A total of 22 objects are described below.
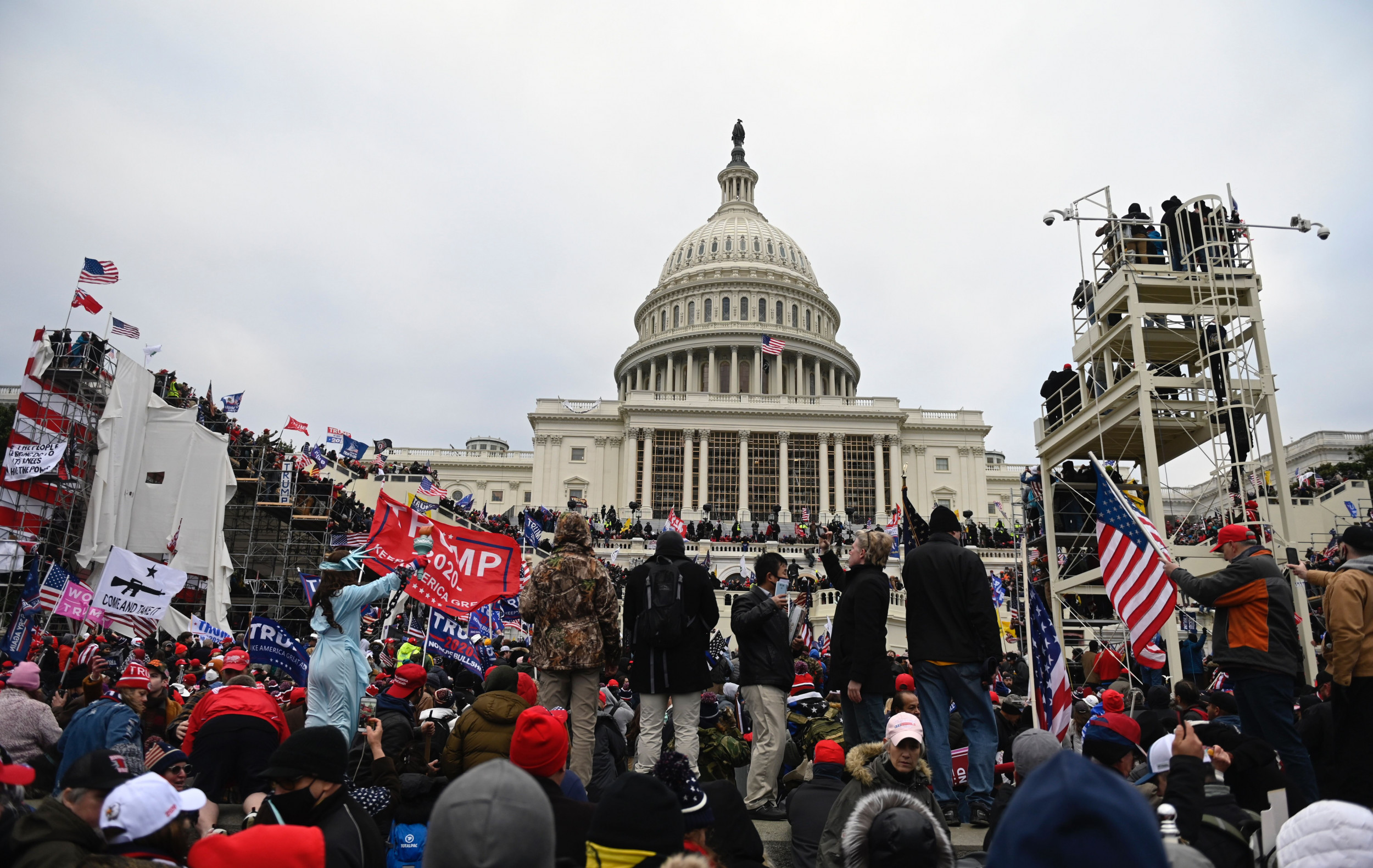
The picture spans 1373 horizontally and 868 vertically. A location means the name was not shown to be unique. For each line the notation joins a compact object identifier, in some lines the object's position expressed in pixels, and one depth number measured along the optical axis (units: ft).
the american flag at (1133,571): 29.27
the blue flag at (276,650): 34.17
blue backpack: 17.61
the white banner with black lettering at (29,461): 68.59
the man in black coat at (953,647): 22.80
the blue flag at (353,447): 123.95
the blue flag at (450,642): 40.11
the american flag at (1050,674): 31.65
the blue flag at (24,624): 46.06
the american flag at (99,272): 81.82
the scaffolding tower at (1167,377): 47.65
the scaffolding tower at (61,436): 71.51
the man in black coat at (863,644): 22.94
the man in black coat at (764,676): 24.21
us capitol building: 190.80
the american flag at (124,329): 84.07
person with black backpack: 24.56
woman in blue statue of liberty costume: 23.48
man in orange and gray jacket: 21.27
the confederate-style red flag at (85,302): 80.59
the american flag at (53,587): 46.11
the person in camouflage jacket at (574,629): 23.88
